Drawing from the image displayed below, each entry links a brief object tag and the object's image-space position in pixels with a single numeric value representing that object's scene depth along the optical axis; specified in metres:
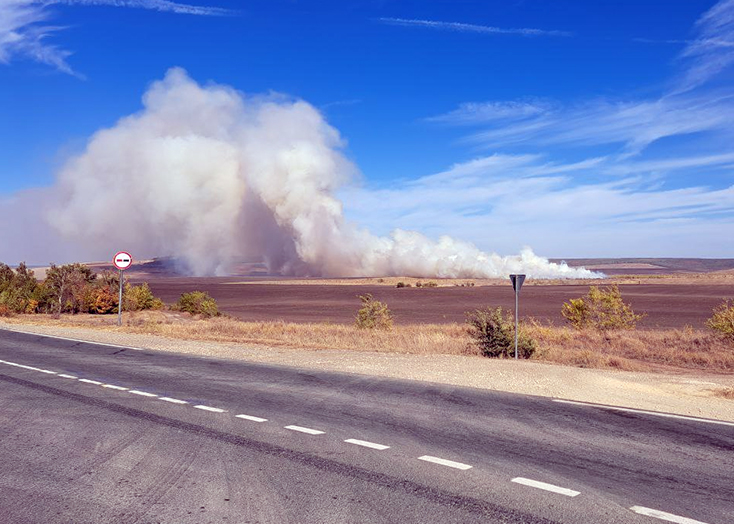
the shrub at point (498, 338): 16.02
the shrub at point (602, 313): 26.39
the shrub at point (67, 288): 35.72
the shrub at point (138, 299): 36.47
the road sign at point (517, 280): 15.26
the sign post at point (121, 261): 23.86
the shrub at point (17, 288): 35.15
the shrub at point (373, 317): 27.42
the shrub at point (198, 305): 37.31
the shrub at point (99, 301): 35.97
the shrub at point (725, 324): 19.85
